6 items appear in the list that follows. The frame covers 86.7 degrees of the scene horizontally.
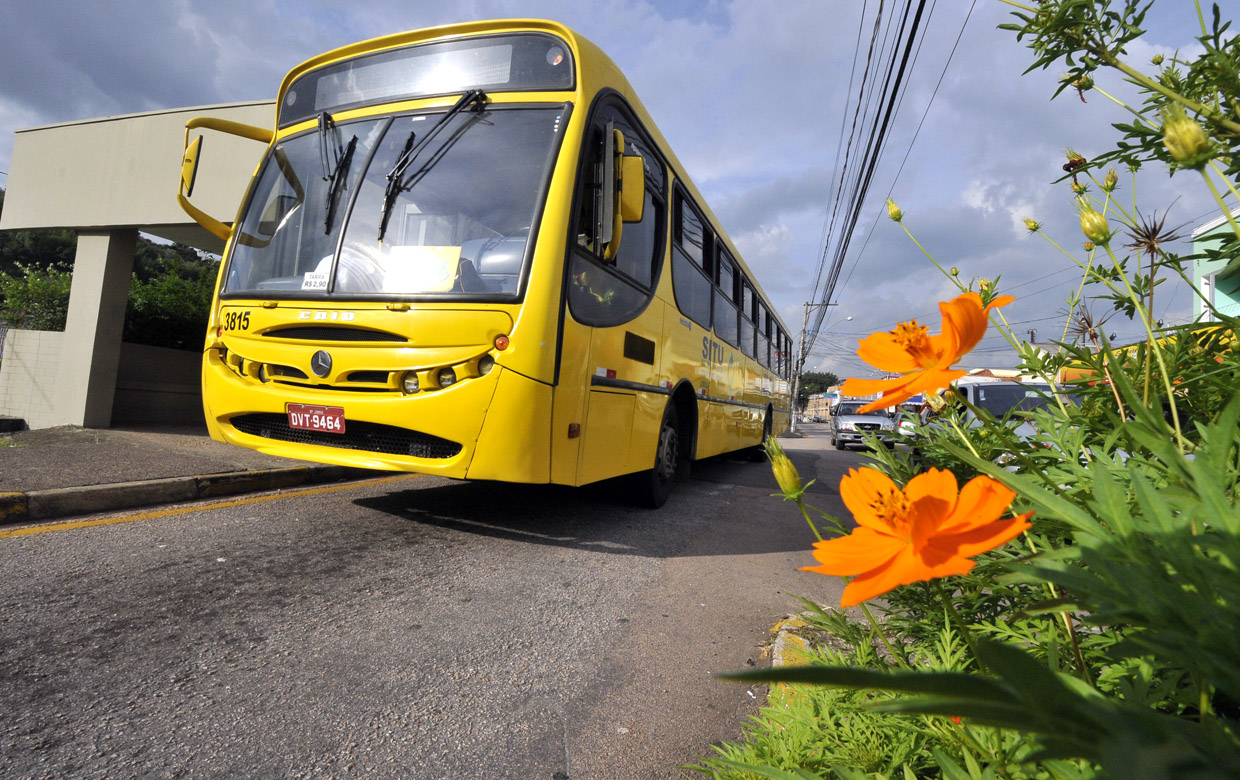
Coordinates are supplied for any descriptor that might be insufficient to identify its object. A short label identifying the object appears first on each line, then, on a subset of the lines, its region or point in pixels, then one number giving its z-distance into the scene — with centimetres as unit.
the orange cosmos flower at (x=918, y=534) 56
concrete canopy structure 869
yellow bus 351
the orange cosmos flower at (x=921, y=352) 68
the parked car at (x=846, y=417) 1798
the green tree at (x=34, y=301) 991
